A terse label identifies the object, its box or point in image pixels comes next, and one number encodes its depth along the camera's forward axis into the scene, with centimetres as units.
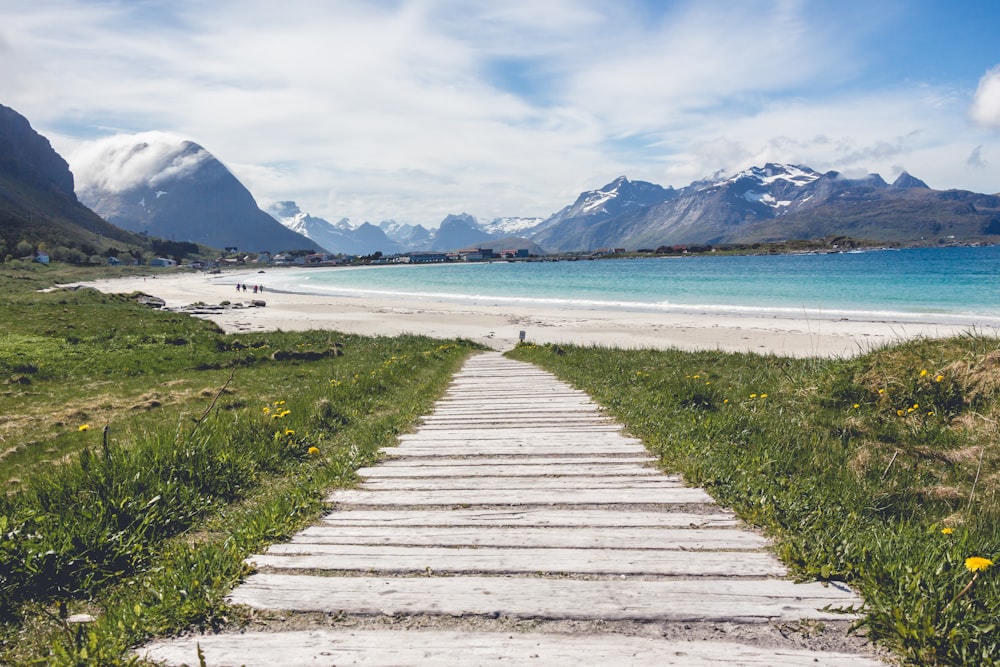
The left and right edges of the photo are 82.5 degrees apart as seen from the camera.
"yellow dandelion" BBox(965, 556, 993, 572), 297
